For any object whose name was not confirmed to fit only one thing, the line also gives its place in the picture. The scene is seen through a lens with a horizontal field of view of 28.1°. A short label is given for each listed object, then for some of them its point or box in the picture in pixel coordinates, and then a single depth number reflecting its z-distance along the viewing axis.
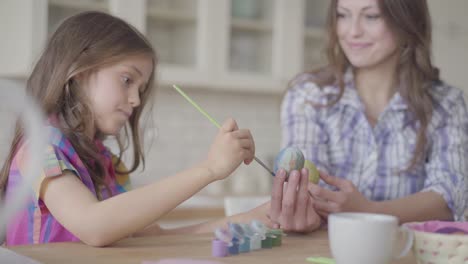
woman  1.94
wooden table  1.22
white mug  1.10
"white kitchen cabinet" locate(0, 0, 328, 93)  2.85
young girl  1.33
